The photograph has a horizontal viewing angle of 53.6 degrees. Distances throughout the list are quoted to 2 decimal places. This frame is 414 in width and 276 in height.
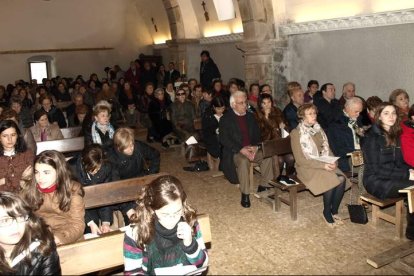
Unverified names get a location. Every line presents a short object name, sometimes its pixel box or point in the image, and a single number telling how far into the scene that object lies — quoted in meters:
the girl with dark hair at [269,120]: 6.15
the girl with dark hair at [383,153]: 4.27
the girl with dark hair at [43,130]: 6.16
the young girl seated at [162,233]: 2.51
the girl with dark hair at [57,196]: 3.18
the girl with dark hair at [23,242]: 2.44
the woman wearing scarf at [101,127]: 5.49
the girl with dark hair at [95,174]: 3.99
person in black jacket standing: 11.55
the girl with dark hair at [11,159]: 4.18
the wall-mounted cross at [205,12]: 12.88
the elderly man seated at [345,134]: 5.26
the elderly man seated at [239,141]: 5.52
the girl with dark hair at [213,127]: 6.57
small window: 16.80
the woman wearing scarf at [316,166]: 4.61
